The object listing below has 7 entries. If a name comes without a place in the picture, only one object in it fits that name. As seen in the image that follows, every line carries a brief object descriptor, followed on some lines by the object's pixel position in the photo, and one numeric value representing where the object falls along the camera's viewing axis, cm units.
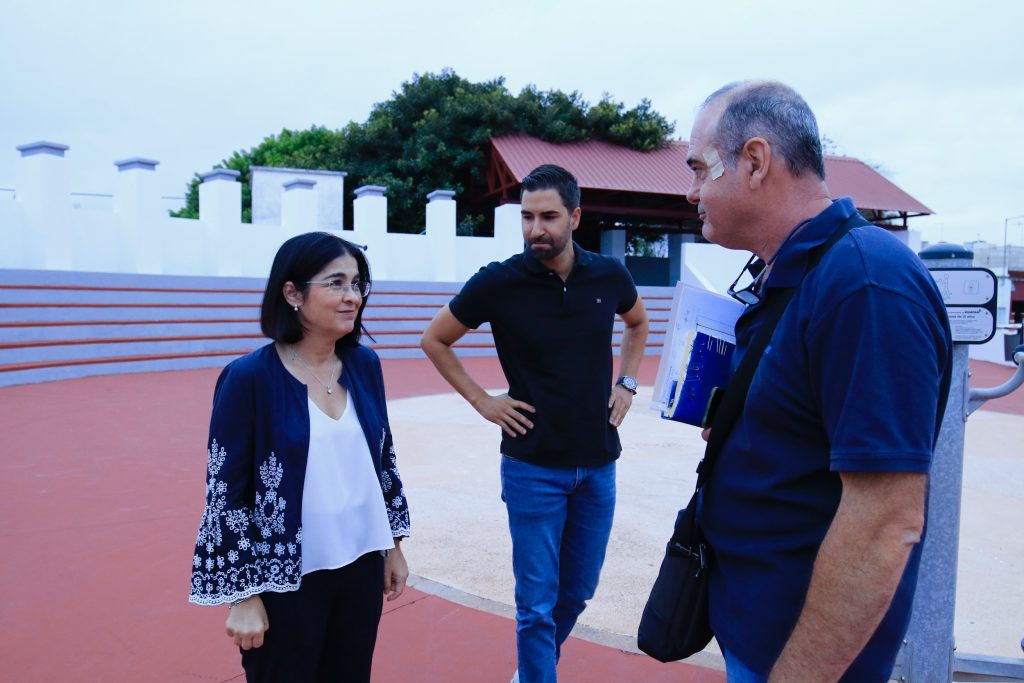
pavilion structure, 2233
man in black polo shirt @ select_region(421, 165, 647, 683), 276
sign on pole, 254
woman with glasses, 204
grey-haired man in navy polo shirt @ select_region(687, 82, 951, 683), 116
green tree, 2334
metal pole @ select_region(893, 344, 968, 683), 261
